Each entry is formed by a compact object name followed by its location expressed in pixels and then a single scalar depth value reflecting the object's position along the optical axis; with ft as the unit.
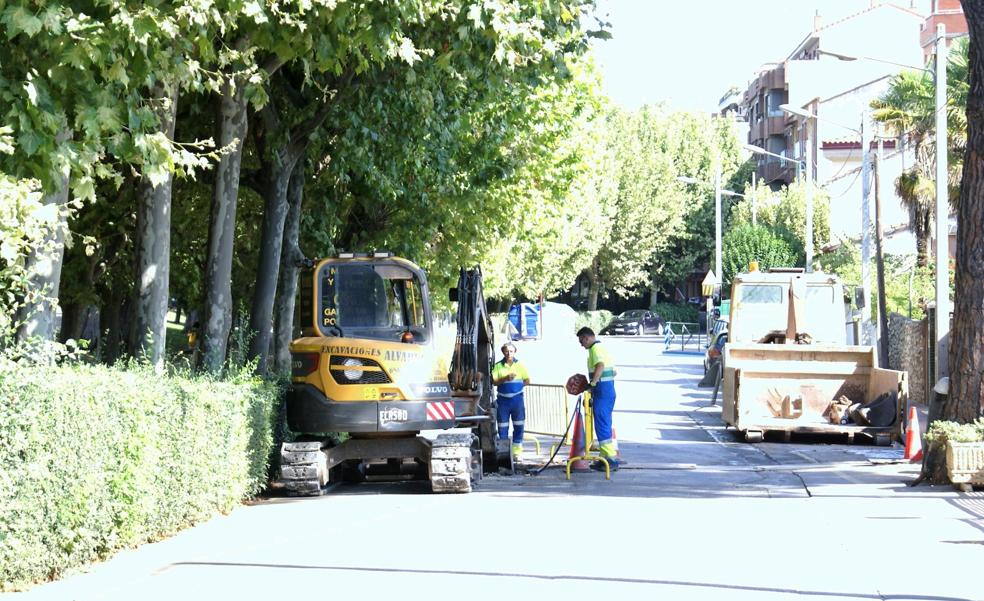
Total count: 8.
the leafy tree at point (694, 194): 280.10
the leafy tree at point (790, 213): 224.94
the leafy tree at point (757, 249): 230.68
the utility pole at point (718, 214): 189.13
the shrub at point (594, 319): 258.16
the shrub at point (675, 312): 280.10
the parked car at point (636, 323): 267.39
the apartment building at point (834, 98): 223.51
